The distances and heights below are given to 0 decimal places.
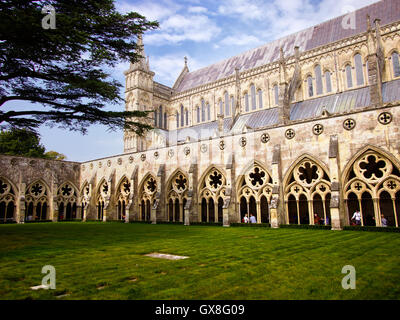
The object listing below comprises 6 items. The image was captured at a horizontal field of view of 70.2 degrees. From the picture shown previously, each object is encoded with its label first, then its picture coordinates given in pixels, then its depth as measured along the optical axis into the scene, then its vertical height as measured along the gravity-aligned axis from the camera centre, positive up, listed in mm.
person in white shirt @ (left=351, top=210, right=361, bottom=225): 15453 -1070
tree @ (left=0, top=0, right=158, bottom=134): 10219 +6150
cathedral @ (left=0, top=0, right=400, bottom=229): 16203 +3860
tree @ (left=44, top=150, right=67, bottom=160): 50169 +9014
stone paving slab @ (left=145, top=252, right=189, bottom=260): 6973 -1352
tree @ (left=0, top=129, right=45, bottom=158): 38031 +8256
